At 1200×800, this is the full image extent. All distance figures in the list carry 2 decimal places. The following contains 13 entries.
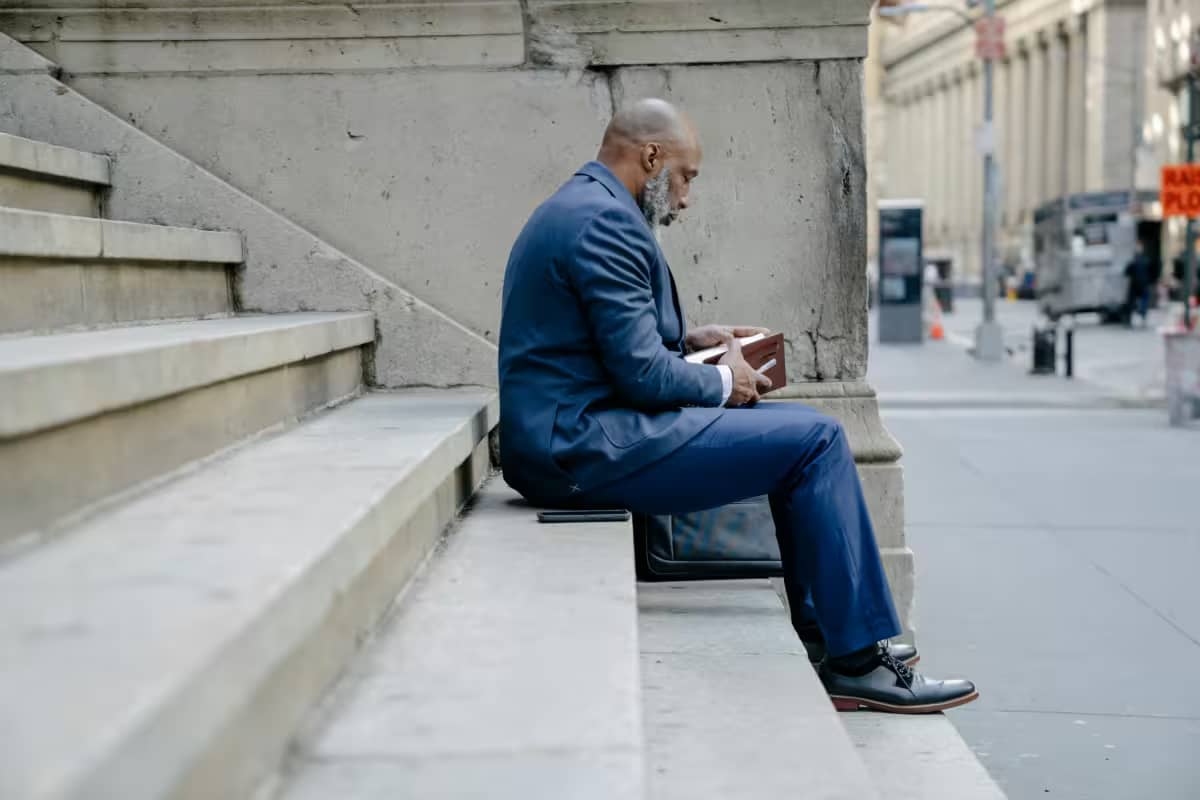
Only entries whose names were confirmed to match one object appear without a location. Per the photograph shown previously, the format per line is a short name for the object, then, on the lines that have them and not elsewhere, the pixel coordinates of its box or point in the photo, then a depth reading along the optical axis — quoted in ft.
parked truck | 102.83
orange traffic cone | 91.44
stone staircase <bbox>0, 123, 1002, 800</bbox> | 6.41
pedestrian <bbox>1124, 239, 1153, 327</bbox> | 99.81
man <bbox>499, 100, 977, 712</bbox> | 13.05
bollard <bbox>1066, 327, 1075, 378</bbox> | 58.75
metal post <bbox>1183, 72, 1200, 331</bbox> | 53.10
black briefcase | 14.96
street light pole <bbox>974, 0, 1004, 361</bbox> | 70.54
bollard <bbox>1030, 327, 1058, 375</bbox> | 60.08
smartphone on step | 13.41
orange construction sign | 52.85
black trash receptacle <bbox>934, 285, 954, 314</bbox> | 140.36
